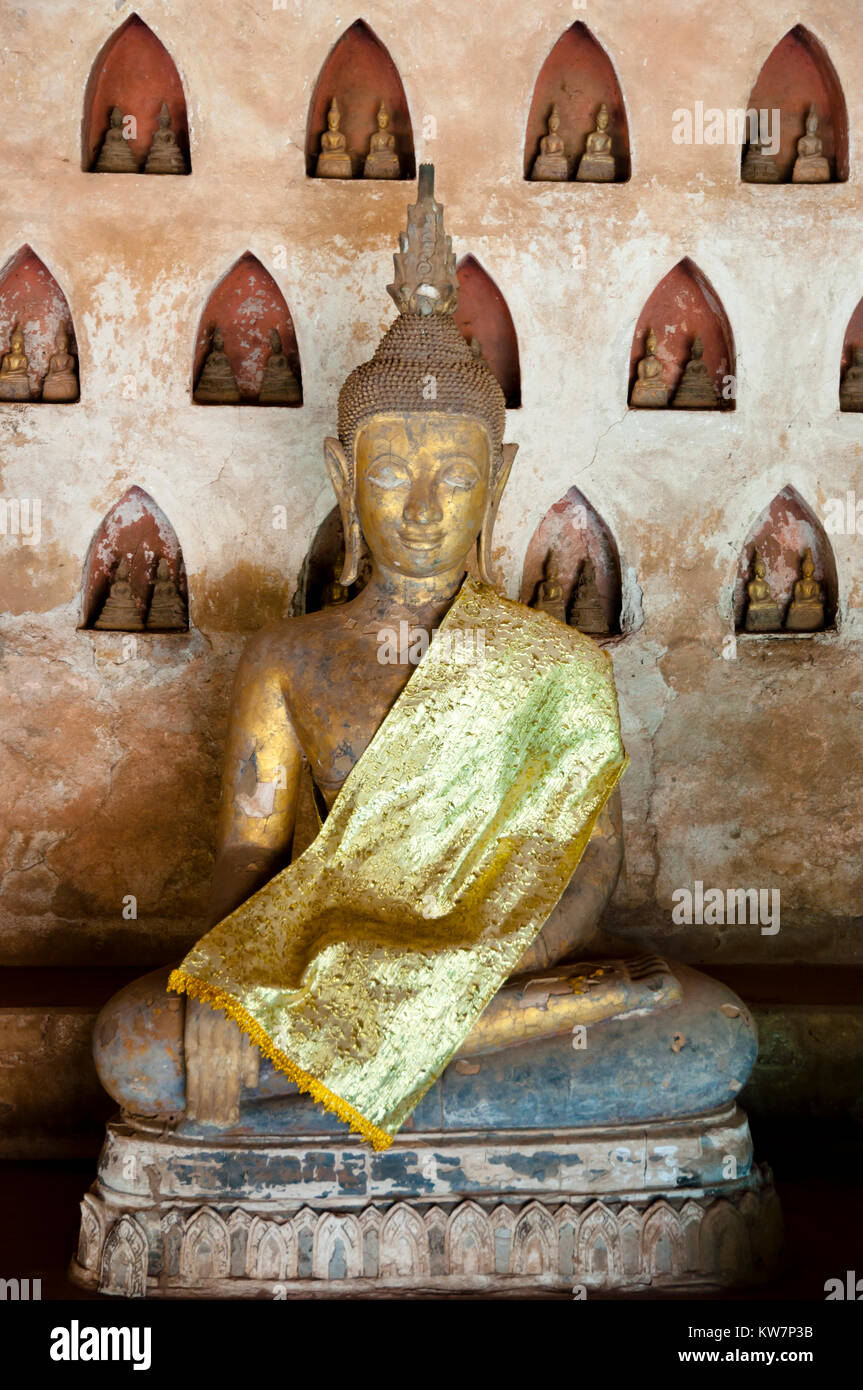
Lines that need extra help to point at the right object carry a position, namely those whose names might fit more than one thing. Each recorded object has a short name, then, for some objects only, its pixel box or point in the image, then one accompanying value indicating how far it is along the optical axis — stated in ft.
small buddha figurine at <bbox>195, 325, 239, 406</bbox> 15.75
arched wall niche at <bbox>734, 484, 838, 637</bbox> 16.24
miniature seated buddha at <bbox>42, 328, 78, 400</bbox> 15.60
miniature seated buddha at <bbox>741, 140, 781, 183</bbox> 16.03
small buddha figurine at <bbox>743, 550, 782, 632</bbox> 16.12
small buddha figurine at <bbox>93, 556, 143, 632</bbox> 15.72
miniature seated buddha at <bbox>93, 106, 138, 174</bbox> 15.51
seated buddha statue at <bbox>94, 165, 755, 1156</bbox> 11.00
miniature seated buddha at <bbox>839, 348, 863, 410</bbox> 16.21
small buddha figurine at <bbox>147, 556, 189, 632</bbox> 15.84
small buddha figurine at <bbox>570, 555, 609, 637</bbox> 16.06
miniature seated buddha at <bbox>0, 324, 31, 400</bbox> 15.67
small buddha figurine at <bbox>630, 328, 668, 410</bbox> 15.93
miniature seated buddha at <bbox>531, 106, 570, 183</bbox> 15.74
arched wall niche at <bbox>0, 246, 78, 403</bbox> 15.80
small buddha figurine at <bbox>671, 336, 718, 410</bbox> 15.99
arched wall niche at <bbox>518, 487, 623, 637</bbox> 16.20
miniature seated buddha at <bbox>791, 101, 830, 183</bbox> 15.89
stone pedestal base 10.89
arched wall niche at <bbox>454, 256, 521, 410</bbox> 15.97
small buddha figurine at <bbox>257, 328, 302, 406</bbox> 15.87
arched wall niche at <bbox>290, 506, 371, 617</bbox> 15.76
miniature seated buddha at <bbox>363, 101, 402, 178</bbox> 15.66
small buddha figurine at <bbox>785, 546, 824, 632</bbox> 16.14
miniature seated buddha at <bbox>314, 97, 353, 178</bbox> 15.57
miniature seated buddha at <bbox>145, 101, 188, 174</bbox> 15.53
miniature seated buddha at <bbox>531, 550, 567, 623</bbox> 16.05
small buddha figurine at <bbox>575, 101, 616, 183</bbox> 15.75
